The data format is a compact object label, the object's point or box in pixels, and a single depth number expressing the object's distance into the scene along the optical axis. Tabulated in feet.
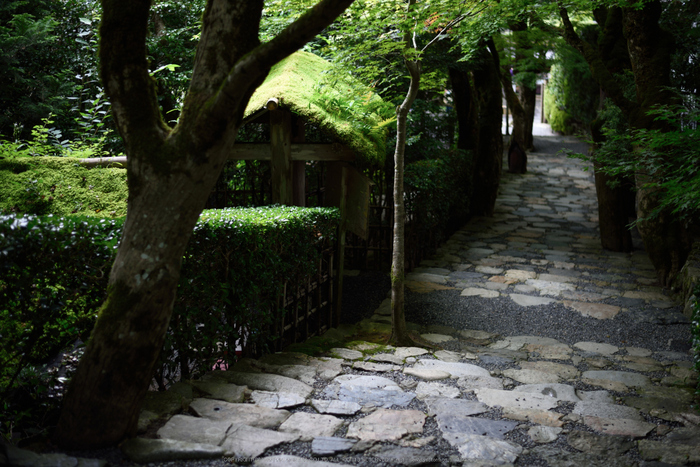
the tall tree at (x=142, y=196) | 8.73
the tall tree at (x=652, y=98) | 24.14
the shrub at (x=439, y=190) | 28.63
